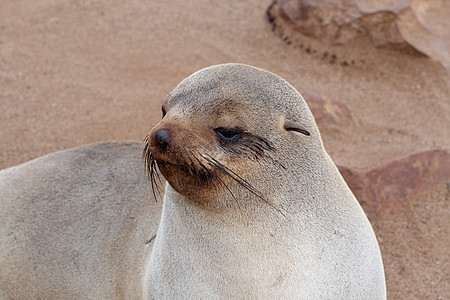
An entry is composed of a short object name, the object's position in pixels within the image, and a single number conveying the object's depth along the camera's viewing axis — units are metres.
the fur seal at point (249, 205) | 4.48
